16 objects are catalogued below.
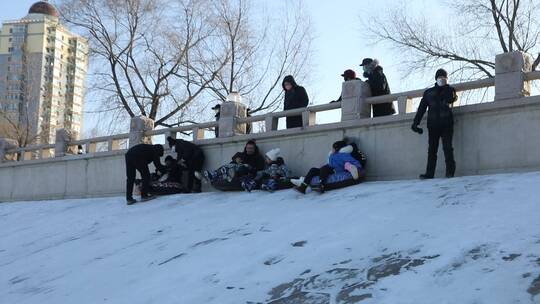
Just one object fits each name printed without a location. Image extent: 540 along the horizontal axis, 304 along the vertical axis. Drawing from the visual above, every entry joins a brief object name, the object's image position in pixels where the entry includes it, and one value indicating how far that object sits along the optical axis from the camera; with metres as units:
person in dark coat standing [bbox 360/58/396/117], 10.89
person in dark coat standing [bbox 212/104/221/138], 13.51
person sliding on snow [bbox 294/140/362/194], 9.64
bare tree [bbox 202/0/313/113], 22.86
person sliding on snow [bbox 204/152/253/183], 11.20
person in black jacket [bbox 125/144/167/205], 11.88
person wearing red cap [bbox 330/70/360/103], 11.09
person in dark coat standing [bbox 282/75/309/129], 12.12
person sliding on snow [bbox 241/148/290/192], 10.56
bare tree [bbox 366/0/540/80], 18.38
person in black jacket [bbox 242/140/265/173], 11.59
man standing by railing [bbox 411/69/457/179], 9.02
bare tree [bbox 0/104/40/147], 26.97
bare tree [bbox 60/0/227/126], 22.48
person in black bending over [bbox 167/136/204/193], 12.42
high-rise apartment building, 28.12
